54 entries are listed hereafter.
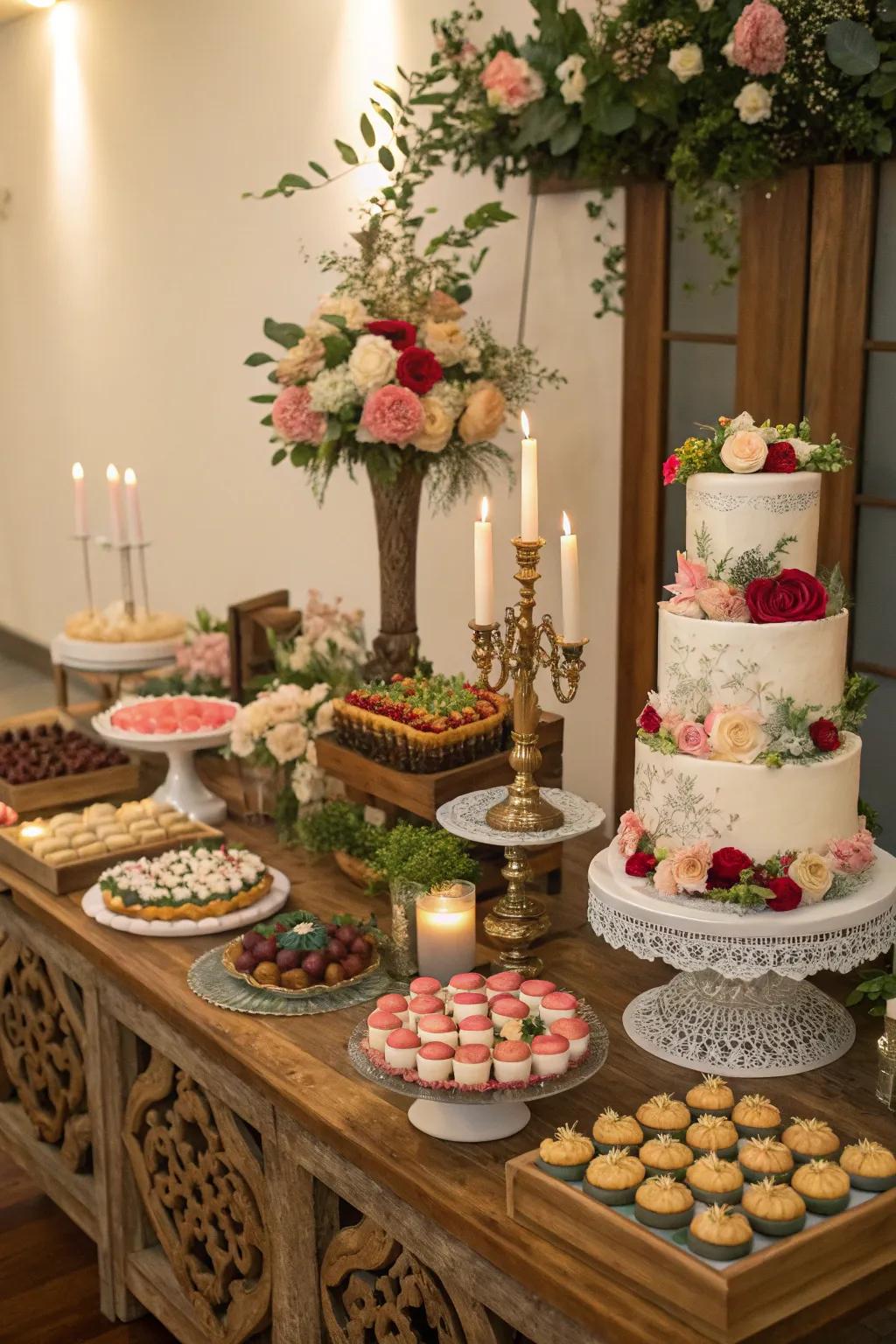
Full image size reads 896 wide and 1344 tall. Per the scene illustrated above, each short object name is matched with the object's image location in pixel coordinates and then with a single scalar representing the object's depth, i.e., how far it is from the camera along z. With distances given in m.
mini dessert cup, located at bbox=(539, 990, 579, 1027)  1.92
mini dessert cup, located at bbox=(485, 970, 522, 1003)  1.99
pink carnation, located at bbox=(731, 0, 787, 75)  2.38
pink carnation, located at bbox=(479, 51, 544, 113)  2.73
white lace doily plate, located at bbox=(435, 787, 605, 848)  2.20
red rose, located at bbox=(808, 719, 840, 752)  1.93
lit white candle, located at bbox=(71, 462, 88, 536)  3.40
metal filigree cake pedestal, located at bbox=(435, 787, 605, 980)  2.28
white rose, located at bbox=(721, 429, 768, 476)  1.92
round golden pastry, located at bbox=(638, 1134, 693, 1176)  1.64
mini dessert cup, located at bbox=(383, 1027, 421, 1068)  1.84
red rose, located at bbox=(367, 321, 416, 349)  2.70
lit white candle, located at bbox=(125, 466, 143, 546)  3.37
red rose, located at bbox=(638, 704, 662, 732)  2.00
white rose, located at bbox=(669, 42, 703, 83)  2.50
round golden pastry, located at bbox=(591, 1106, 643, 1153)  1.70
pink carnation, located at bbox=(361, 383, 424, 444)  2.62
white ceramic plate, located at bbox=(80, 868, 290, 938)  2.51
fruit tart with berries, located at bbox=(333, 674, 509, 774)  2.54
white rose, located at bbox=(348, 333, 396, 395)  2.63
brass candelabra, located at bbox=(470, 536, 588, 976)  2.14
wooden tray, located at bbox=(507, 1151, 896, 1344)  1.47
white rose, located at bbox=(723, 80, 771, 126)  2.43
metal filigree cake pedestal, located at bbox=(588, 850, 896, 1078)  1.87
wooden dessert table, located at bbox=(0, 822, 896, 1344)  1.69
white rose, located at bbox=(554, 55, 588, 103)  2.64
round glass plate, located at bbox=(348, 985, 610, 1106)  1.79
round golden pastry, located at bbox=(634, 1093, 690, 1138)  1.74
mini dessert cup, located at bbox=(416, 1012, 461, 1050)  1.84
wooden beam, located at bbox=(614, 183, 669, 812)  2.93
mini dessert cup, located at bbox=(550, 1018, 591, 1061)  1.86
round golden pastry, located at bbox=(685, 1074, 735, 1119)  1.79
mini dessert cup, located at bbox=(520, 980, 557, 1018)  1.95
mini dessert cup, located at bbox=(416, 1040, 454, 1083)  1.81
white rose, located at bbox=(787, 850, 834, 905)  1.90
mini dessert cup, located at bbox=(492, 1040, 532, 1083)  1.80
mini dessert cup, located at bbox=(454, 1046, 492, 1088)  1.80
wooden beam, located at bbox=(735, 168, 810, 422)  2.63
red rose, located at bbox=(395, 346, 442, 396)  2.66
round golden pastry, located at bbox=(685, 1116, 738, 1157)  1.68
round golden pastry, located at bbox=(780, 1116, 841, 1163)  1.67
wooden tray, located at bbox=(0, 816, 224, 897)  2.70
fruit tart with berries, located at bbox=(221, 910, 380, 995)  2.27
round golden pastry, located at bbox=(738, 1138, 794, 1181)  1.63
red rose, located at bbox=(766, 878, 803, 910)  1.88
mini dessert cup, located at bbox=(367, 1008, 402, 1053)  1.88
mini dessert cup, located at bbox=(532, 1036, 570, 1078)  1.82
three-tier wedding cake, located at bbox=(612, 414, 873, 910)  1.92
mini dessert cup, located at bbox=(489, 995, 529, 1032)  1.90
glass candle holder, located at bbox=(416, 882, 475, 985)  2.20
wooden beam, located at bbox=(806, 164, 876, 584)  2.54
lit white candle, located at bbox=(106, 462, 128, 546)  3.34
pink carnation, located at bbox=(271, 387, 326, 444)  2.72
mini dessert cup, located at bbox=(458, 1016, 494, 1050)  1.84
